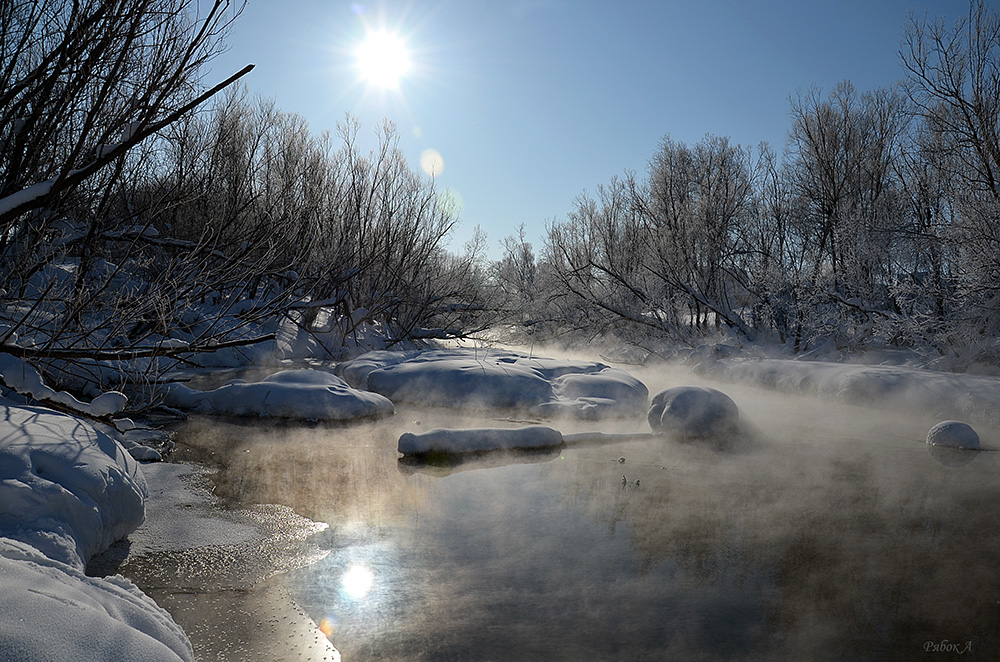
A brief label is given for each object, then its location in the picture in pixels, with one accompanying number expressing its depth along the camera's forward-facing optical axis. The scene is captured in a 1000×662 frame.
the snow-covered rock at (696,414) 8.45
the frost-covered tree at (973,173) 10.51
